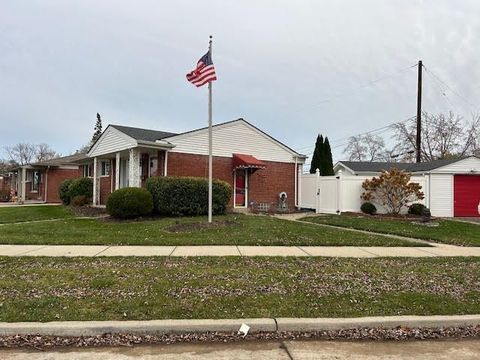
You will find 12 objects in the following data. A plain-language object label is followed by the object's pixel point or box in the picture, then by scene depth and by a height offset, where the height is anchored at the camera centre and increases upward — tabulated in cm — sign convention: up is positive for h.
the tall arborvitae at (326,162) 2453 +156
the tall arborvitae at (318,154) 2472 +208
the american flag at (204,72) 1278 +380
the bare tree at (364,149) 6681 +655
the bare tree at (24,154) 7394 +597
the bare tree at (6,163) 6746 +404
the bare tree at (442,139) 4378 +552
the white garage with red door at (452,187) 1961 +2
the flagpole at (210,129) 1307 +196
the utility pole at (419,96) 2733 +649
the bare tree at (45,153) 7388 +614
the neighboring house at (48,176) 3223 +78
